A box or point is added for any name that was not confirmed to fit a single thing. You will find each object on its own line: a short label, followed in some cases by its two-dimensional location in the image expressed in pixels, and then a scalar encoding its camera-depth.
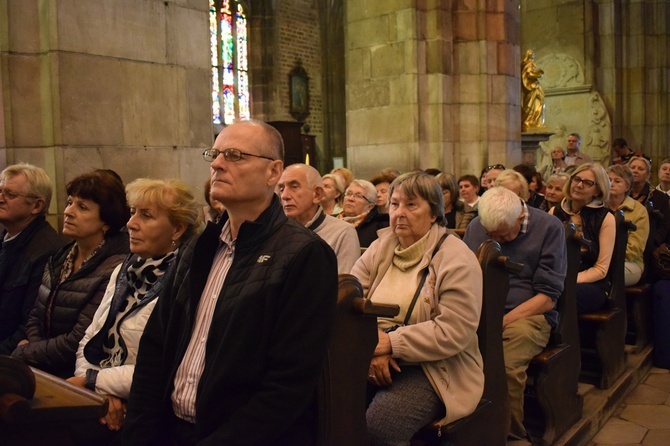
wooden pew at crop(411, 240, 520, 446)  2.78
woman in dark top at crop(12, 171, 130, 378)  2.95
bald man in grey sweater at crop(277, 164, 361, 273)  3.79
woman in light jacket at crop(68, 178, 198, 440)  2.55
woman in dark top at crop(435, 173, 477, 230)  5.98
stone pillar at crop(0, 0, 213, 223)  4.55
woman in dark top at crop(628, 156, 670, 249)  5.86
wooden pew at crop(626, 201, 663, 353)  5.47
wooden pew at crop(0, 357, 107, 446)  1.48
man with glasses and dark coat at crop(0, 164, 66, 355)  3.48
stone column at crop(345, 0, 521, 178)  8.75
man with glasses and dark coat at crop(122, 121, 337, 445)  1.88
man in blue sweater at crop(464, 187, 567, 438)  3.52
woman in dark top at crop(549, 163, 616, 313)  4.55
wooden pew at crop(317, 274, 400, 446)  2.09
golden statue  10.72
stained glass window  18.48
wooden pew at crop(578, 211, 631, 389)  4.55
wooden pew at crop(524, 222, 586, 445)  3.62
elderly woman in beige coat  2.70
